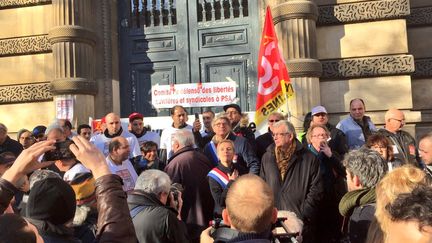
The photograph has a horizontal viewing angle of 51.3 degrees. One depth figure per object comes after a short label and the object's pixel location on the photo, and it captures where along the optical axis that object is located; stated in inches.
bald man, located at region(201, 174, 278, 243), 77.4
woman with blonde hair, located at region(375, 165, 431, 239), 84.7
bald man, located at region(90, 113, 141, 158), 230.8
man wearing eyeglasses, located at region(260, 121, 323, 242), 162.1
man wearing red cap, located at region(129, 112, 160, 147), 246.8
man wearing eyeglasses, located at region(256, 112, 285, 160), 216.4
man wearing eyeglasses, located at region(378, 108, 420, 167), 198.2
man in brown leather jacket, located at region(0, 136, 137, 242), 73.4
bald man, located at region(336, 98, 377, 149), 229.3
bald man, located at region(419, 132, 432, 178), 173.2
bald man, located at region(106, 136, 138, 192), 181.6
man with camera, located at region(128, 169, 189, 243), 117.5
